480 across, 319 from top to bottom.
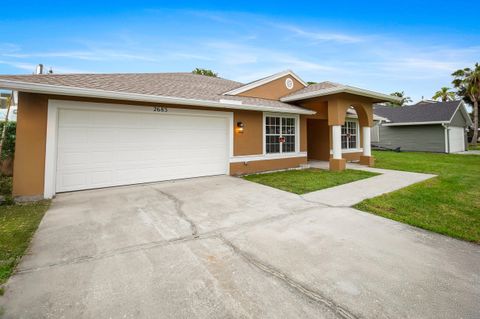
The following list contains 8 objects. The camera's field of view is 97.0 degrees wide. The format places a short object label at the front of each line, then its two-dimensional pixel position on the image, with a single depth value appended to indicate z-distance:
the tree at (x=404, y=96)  51.48
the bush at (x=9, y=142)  7.32
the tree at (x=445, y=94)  33.44
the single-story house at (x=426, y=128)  18.31
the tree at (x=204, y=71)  29.02
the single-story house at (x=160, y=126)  5.38
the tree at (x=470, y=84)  24.59
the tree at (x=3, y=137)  6.81
